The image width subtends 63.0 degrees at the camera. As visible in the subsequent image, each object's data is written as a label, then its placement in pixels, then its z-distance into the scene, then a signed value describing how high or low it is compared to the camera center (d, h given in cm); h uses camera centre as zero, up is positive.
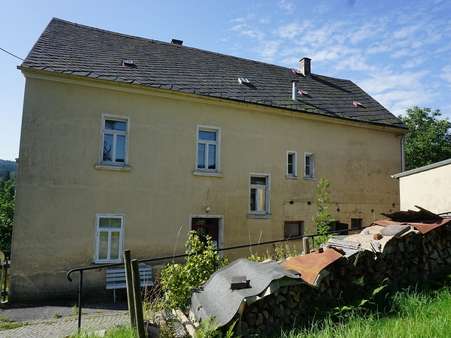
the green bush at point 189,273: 588 -110
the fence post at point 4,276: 1065 -216
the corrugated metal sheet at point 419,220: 672 -15
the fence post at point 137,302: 454 -119
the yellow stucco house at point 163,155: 1083 +184
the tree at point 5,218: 2375 -110
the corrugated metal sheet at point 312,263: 543 -84
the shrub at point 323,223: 912 -36
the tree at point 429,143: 2848 +545
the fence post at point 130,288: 482 -109
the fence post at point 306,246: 746 -74
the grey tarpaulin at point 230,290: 493 -115
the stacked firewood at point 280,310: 496 -140
